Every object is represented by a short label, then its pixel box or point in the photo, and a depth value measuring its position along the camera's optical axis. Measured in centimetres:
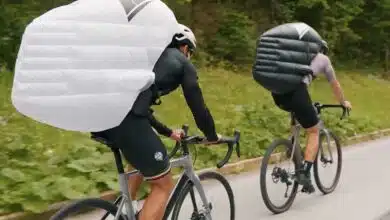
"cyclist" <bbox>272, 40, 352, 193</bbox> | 711
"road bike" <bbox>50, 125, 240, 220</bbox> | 402
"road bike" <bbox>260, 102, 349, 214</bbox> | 696
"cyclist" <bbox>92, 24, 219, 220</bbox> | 409
